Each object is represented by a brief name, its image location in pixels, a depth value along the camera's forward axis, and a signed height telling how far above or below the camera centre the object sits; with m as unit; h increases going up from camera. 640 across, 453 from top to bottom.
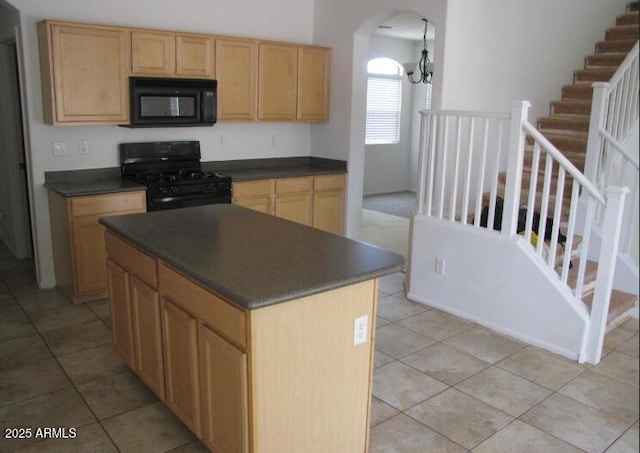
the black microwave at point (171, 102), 4.43 +0.06
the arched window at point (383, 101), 9.20 +0.22
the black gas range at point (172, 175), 4.46 -0.57
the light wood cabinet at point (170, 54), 4.41 +0.45
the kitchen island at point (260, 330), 1.95 -0.85
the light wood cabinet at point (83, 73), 4.04 +0.25
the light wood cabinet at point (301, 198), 5.11 -0.84
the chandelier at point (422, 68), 5.84 +0.58
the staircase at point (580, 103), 5.32 +0.16
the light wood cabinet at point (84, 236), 4.07 -0.98
